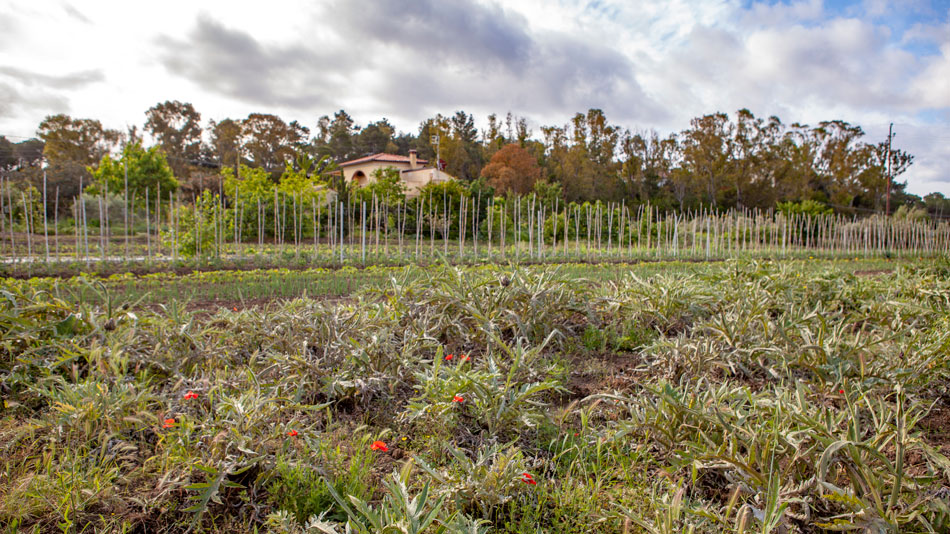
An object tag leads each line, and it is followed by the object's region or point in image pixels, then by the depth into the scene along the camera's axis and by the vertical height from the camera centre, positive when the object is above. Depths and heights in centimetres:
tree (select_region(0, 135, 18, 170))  4343 +772
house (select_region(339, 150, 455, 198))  3906 +651
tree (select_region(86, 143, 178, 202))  2494 +353
